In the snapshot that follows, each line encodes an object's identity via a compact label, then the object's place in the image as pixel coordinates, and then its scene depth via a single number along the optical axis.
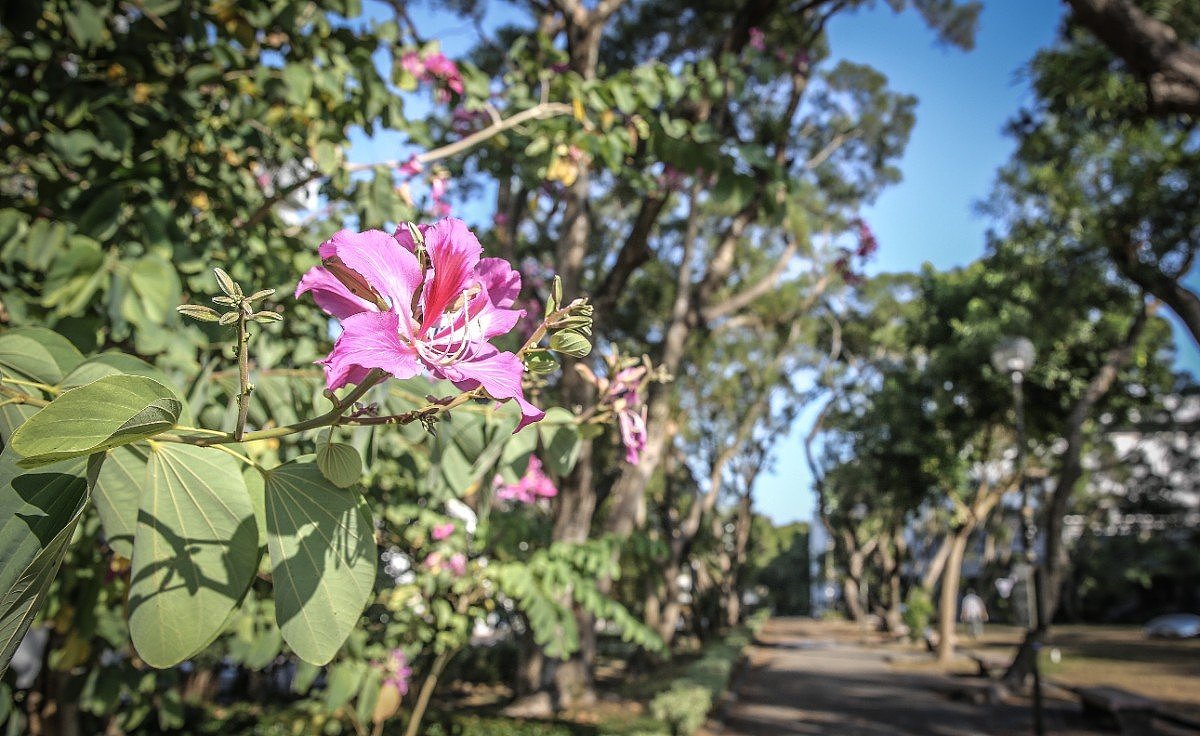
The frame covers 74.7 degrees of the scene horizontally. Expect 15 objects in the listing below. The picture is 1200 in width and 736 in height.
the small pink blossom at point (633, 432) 1.07
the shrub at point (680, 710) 8.02
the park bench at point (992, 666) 13.16
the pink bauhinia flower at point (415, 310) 0.60
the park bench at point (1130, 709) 7.89
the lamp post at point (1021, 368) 9.15
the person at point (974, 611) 22.70
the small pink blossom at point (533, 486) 3.14
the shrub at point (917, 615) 20.95
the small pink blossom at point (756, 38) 5.30
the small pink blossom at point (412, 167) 2.36
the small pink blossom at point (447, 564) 4.04
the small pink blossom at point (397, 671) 4.05
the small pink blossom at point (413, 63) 2.91
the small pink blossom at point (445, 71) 2.84
